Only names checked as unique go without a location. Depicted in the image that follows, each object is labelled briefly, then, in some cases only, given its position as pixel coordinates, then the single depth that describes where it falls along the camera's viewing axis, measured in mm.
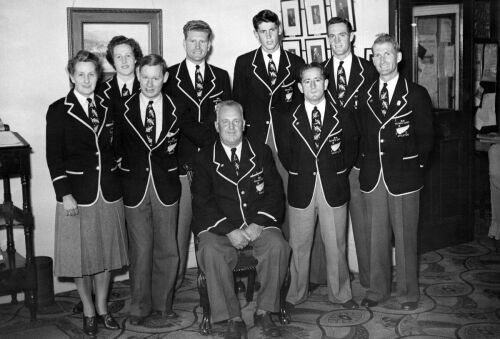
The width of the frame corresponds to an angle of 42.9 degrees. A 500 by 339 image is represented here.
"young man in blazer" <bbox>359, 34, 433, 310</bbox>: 3637
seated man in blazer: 3430
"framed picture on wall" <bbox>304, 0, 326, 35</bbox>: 4445
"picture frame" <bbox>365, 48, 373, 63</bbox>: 4305
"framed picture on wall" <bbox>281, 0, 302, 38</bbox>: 4580
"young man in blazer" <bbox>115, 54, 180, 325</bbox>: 3553
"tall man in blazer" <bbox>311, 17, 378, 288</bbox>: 3773
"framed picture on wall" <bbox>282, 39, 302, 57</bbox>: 4617
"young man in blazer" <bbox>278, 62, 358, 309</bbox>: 3660
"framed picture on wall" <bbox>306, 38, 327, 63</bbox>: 4492
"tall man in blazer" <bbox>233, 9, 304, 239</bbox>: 3912
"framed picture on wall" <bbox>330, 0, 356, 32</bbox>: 4312
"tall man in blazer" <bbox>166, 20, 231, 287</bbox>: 3805
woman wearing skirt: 3348
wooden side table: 3525
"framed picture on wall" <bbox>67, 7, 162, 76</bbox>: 4070
